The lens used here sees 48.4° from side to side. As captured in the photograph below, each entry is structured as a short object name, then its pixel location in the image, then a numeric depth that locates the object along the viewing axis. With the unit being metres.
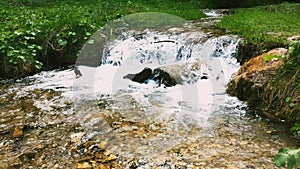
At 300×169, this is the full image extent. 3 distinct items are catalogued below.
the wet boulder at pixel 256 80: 4.94
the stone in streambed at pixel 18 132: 4.21
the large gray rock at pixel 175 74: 6.36
